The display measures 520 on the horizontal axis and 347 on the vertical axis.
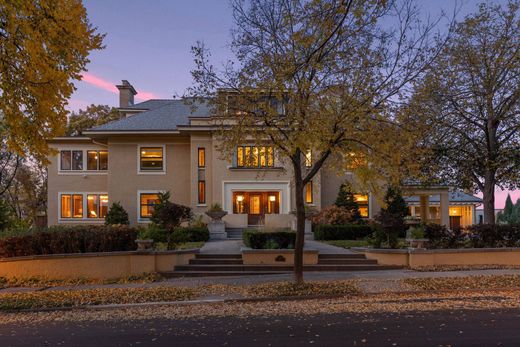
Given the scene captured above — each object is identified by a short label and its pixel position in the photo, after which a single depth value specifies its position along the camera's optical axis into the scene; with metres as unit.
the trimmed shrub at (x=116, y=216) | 27.09
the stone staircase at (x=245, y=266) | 14.68
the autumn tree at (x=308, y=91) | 10.61
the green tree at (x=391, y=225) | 16.34
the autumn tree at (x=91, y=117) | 44.50
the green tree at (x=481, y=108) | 17.47
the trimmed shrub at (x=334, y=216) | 24.89
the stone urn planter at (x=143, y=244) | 14.63
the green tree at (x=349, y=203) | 26.16
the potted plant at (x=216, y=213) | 25.12
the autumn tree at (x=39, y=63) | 9.94
